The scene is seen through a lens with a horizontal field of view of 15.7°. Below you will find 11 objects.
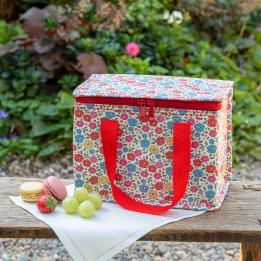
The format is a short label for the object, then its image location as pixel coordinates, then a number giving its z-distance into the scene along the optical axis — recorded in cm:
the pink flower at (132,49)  568
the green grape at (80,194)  253
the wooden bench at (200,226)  243
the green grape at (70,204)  252
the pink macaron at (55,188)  261
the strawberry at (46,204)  253
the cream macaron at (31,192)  263
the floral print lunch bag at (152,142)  243
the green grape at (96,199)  253
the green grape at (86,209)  248
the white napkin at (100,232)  242
